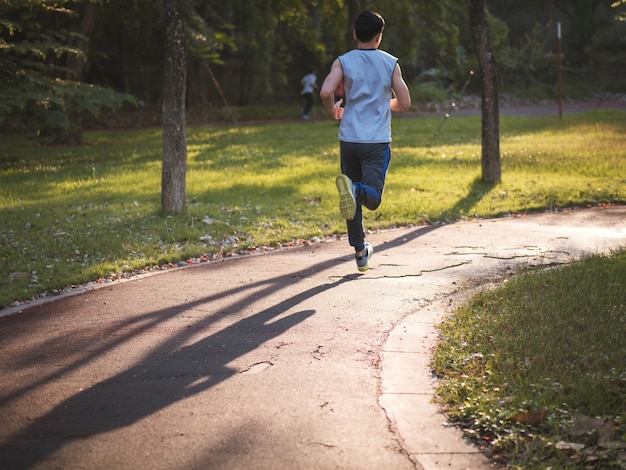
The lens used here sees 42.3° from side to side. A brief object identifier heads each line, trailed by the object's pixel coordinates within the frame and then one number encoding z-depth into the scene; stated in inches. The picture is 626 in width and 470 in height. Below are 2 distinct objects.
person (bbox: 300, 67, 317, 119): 1186.6
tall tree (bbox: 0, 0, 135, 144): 544.1
